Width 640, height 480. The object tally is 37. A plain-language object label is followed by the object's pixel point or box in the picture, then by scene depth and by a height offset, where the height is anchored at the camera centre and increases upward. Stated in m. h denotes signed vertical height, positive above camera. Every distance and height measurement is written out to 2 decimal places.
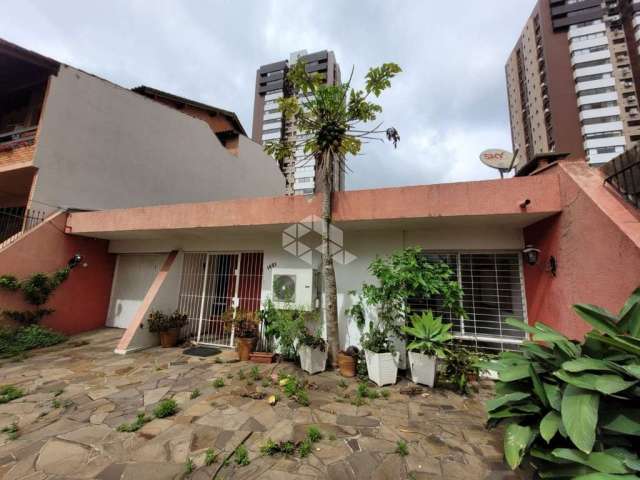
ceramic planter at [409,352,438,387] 4.58 -1.34
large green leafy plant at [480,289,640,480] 2.04 -0.93
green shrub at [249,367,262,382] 4.95 -1.69
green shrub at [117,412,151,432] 3.30 -1.80
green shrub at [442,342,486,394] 4.48 -1.31
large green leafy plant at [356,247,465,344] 4.79 +0.07
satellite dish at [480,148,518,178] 6.05 +3.01
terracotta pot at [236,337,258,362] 6.01 -1.42
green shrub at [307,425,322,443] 3.08 -1.71
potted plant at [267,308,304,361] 5.43 -0.86
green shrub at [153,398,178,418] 3.61 -1.74
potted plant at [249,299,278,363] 5.87 -1.13
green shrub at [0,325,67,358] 6.17 -1.51
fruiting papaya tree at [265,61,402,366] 5.35 +3.39
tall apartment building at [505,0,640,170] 34.81 +29.79
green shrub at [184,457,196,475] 2.59 -1.80
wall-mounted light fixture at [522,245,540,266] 4.74 +0.71
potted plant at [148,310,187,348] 6.86 -1.16
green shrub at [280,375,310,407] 4.05 -1.67
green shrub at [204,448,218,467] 2.71 -1.78
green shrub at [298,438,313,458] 2.83 -1.74
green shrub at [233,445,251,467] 2.70 -1.76
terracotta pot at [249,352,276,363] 5.88 -1.57
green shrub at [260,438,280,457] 2.86 -1.75
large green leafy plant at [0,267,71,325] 6.59 -0.31
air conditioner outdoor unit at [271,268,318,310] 5.92 -0.04
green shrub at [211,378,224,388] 4.59 -1.72
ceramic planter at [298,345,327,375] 5.25 -1.42
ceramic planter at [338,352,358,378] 5.10 -1.47
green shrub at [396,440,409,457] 2.87 -1.72
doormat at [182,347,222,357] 6.36 -1.67
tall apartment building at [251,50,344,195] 49.31 +38.34
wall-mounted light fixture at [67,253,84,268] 7.76 +0.51
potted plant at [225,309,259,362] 6.02 -1.10
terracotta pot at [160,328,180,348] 6.93 -1.45
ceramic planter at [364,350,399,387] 4.73 -1.39
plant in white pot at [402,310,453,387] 4.55 -0.93
